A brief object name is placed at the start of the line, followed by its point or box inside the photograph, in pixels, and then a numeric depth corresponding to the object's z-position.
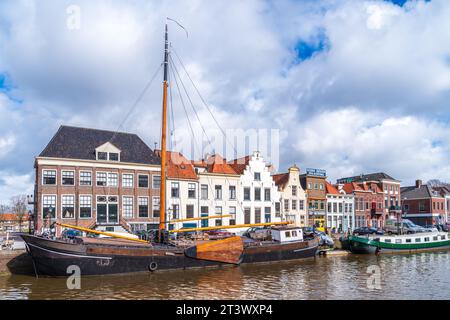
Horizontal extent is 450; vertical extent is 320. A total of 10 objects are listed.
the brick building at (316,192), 64.62
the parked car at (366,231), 55.42
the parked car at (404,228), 59.06
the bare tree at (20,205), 77.19
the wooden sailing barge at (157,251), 27.47
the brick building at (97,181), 44.06
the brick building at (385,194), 75.50
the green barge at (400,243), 45.22
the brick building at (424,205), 87.50
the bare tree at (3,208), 99.59
